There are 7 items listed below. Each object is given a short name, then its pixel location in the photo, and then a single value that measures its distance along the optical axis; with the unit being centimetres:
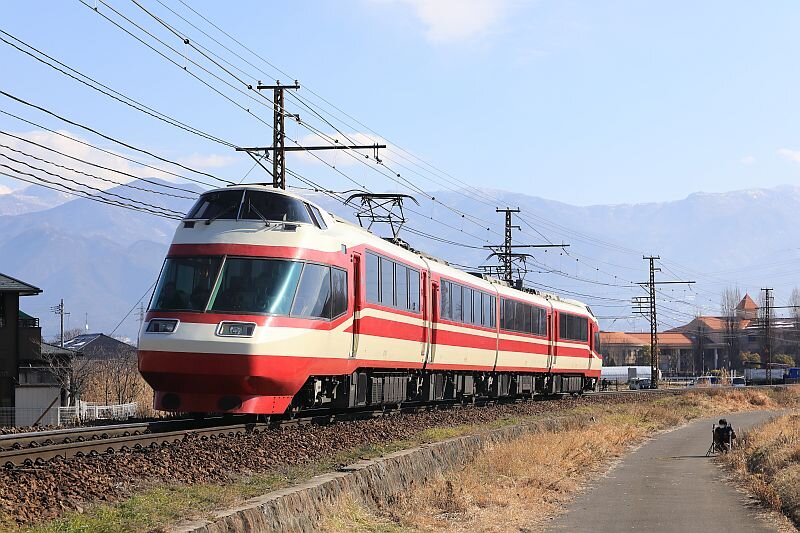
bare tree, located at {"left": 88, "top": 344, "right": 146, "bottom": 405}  6862
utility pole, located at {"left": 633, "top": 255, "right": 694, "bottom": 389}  8931
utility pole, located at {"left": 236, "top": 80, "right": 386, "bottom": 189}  3659
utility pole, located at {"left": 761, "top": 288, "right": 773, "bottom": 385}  10238
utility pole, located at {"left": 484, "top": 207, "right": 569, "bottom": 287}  6456
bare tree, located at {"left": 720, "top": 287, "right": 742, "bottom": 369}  16362
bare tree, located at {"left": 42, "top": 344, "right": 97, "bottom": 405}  5656
